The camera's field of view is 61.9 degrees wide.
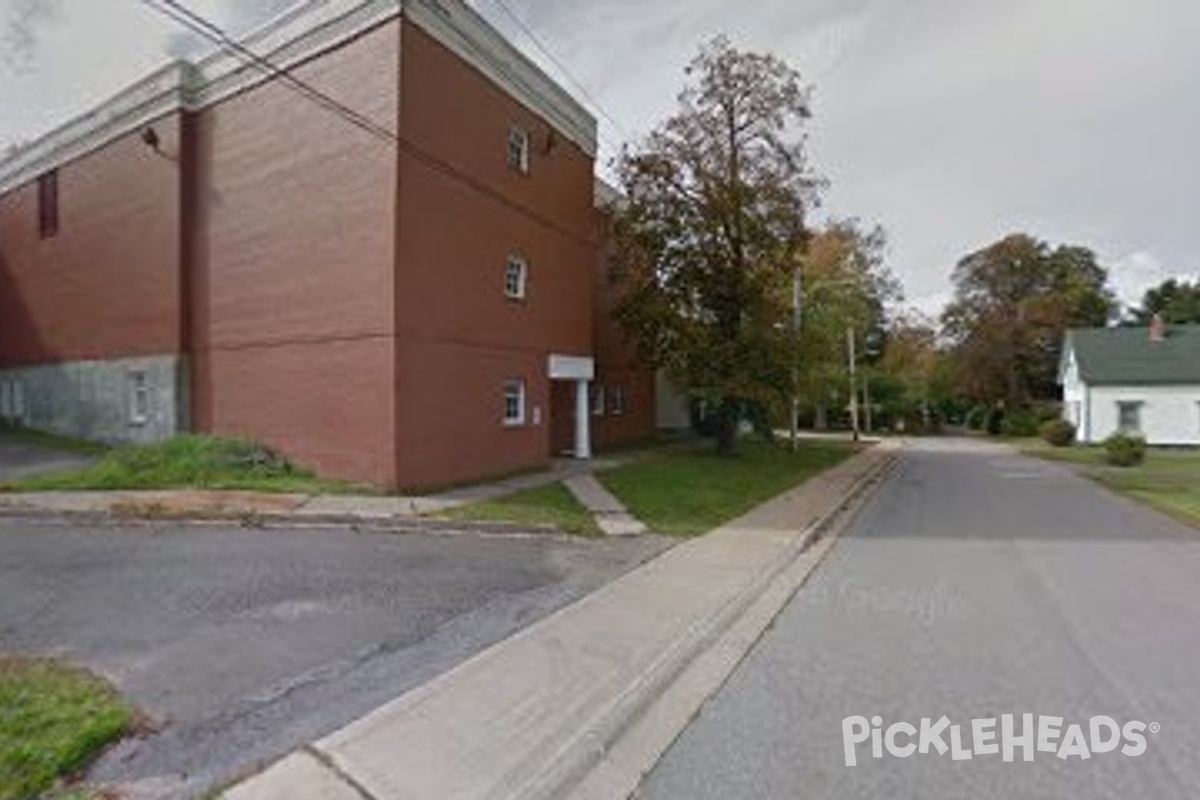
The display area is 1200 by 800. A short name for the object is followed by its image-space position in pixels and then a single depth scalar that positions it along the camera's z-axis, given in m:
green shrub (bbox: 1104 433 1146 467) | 36.00
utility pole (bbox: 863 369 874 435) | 65.12
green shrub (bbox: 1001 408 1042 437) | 63.06
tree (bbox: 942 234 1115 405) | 67.94
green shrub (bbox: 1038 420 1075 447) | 49.84
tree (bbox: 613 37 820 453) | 27.03
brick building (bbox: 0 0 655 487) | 17.61
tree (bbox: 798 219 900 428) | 32.44
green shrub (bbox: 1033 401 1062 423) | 62.77
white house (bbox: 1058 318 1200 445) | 51.41
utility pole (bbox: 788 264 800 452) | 27.53
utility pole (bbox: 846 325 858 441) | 52.38
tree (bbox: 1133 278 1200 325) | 79.19
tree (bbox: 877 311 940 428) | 69.62
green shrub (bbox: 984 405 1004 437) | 65.95
